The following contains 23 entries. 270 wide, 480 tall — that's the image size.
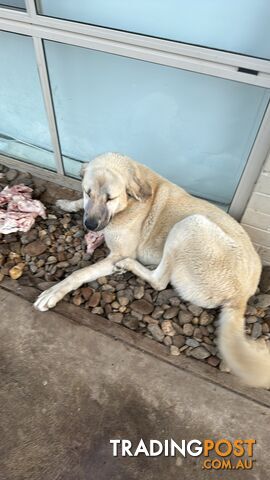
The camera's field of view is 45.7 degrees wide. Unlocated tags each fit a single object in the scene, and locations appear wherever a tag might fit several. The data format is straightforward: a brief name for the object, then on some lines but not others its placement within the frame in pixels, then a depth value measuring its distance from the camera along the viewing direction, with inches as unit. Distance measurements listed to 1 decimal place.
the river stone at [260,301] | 93.8
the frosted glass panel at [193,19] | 71.1
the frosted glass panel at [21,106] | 100.7
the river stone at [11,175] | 126.6
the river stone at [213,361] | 83.4
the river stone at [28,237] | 105.4
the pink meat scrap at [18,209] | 106.4
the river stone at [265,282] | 98.4
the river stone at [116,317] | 89.4
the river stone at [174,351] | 84.3
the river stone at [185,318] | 89.0
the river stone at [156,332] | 86.7
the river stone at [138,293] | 93.4
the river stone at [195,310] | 89.9
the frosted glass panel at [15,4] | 88.8
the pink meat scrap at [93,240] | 103.9
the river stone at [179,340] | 86.0
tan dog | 76.0
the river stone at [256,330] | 88.6
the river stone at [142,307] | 91.0
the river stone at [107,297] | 92.7
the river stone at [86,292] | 93.1
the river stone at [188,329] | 88.0
